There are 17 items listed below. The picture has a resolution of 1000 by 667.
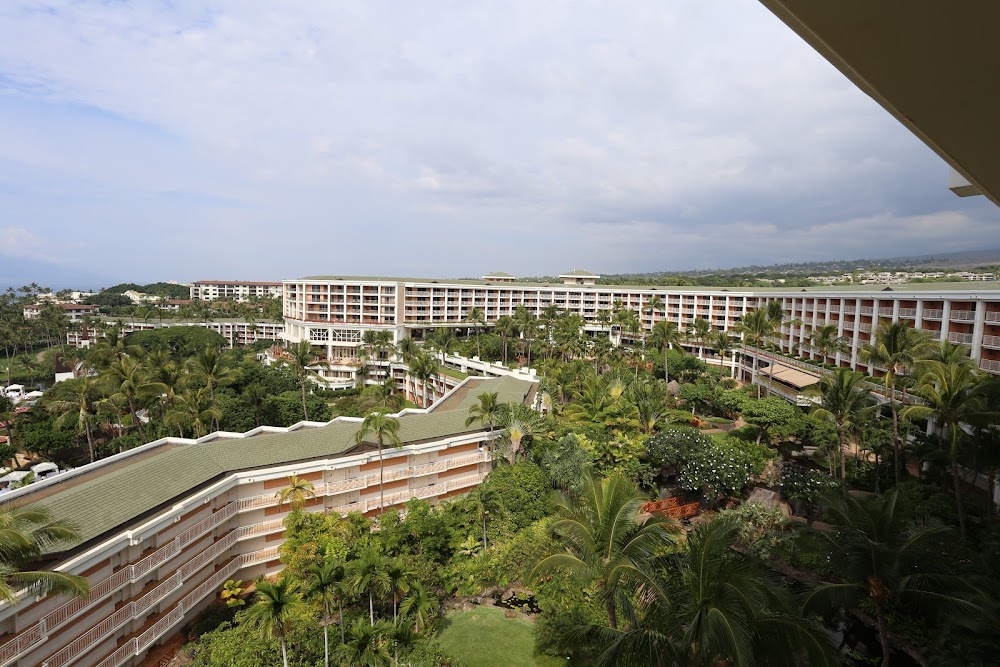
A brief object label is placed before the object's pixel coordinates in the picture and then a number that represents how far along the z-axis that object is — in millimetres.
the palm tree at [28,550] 12875
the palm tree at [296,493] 23088
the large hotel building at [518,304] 52000
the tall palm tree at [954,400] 21438
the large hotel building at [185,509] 16391
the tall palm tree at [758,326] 48719
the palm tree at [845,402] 27422
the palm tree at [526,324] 72500
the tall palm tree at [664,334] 56062
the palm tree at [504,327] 74294
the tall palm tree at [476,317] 87625
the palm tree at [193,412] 33312
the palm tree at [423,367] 50875
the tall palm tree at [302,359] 51675
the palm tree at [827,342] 46000
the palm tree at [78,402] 35750
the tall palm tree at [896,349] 28800
